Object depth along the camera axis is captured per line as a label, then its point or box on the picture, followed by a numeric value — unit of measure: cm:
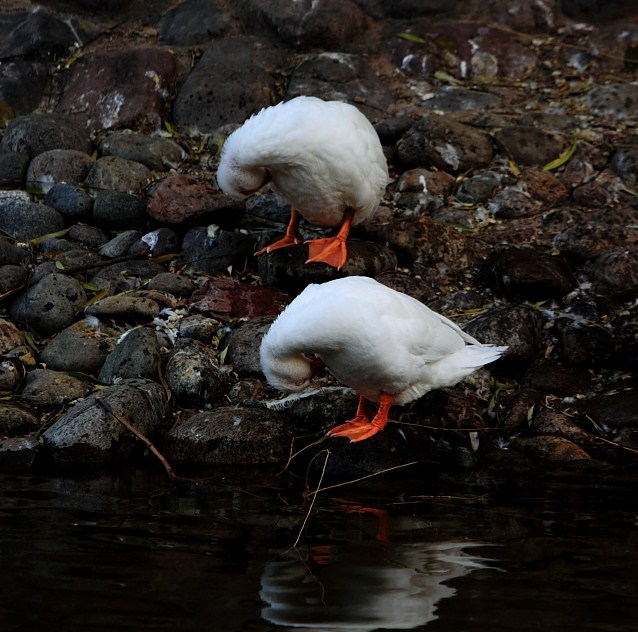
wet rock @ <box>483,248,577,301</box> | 1174
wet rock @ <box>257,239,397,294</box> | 1199
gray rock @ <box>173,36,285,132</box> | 1593
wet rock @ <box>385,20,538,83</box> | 1686
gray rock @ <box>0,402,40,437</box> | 974
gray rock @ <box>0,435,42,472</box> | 914
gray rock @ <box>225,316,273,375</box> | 1088
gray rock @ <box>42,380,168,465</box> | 937
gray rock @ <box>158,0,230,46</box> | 1722
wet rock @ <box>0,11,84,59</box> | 1689
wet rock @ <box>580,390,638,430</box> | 980
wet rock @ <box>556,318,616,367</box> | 1090
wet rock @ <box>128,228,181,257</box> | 1305
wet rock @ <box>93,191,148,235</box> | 1355
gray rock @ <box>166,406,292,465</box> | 945
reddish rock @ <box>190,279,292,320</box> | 1182
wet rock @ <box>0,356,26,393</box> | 1048
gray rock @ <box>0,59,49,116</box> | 1647
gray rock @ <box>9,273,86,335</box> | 1151
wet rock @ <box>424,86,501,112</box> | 1605
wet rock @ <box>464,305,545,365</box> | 1083
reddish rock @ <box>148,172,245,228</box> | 1310
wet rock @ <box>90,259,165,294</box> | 1239
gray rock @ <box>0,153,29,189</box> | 1445
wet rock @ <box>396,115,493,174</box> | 1457
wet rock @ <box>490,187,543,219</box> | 1387
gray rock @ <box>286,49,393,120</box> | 1616
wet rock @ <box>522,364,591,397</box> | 1059
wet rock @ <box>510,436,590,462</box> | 937
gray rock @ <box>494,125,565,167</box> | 1475
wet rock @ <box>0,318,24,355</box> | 1099
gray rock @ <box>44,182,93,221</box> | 1370
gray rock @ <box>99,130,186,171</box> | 1492
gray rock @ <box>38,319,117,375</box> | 1089
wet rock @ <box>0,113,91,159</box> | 1516
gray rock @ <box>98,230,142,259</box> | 1309
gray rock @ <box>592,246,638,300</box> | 1164
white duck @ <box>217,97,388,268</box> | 1090
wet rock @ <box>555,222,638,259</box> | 1239
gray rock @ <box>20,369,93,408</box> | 1026
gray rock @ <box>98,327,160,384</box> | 1064
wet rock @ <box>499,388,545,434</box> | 1007
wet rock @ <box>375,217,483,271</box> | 1279
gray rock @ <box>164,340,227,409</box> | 1050
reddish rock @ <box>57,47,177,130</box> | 1605
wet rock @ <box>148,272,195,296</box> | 1220
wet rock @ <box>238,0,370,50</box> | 1706
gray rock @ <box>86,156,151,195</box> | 1420
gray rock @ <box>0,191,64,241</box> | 1347
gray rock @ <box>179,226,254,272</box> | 1284
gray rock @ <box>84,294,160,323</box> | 1155
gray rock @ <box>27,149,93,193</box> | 1438
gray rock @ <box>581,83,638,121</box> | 1563
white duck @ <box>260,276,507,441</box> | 859
